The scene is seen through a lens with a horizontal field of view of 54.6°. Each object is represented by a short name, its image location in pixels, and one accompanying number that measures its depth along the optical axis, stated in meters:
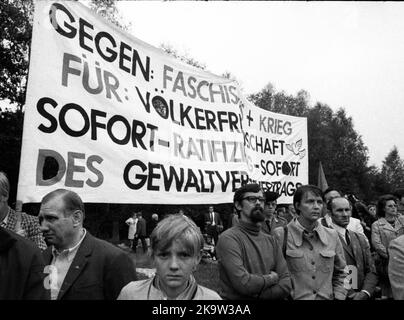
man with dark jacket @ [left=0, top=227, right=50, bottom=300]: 1.86
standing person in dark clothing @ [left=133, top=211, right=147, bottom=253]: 16.42
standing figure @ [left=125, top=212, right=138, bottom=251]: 17.47
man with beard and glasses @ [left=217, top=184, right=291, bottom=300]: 2.89
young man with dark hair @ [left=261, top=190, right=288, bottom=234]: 5.52
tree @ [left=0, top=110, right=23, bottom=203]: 17.91
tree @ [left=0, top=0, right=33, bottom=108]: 16.92
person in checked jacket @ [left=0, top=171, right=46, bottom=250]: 2.91
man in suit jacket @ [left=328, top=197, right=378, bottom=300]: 3.53
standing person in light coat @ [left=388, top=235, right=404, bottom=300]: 2.71
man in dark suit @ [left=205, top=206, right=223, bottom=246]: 13.67
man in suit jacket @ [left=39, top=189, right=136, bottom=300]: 2.39
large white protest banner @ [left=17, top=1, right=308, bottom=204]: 3.16
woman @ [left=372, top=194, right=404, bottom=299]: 4.29
